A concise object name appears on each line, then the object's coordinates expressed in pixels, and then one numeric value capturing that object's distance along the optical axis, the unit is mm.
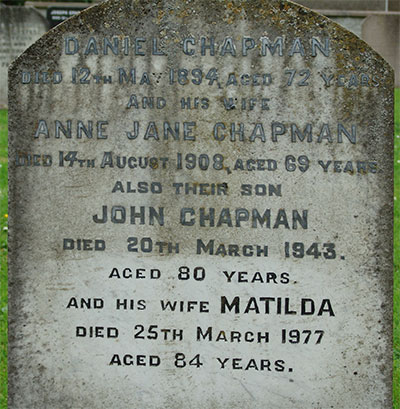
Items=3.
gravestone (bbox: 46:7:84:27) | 13530
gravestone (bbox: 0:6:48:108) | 12461
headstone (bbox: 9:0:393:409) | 3141
